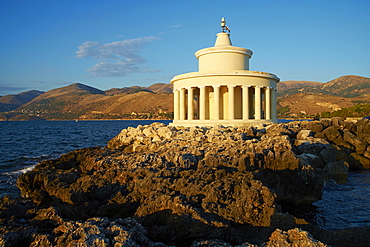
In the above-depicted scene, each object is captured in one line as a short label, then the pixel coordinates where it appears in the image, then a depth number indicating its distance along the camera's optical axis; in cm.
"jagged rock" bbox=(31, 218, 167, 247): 503
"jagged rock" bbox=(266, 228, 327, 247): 503
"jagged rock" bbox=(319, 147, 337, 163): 1543
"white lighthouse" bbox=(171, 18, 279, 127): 2059
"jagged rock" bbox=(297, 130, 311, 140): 1773
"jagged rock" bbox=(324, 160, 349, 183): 1411
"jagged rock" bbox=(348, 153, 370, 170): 1724
